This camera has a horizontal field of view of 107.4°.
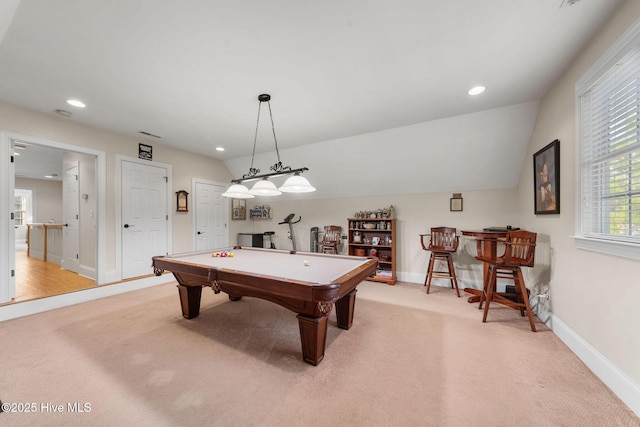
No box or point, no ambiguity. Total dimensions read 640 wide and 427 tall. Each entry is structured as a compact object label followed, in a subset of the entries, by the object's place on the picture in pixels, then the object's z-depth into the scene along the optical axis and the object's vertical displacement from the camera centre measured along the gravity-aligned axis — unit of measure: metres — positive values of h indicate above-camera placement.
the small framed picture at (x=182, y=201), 4.70 +0.24
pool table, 1.68 -0.55
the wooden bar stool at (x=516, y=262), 2.43 -0.55
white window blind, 1.54 +0.45
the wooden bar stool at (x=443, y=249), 3.59 -0.55
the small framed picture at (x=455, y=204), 3.92 +0.14
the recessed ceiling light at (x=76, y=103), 2.76 +1.32
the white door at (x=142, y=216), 3.97 -0.06
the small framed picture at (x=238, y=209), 5.84 +0.09
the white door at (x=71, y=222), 4.35 -0.17
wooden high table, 3.01 -0.40
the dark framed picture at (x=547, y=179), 2.34 +0.36
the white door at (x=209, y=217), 5.08 -0.10
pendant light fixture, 2.40 +0.27
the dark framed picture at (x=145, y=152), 4.13 +1.09
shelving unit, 4.28 -0.54
